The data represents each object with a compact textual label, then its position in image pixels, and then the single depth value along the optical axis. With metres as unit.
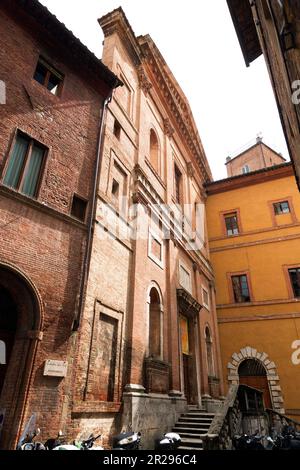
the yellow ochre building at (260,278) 15.38
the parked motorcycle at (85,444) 4.64
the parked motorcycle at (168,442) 5.60
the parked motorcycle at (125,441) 4.69
